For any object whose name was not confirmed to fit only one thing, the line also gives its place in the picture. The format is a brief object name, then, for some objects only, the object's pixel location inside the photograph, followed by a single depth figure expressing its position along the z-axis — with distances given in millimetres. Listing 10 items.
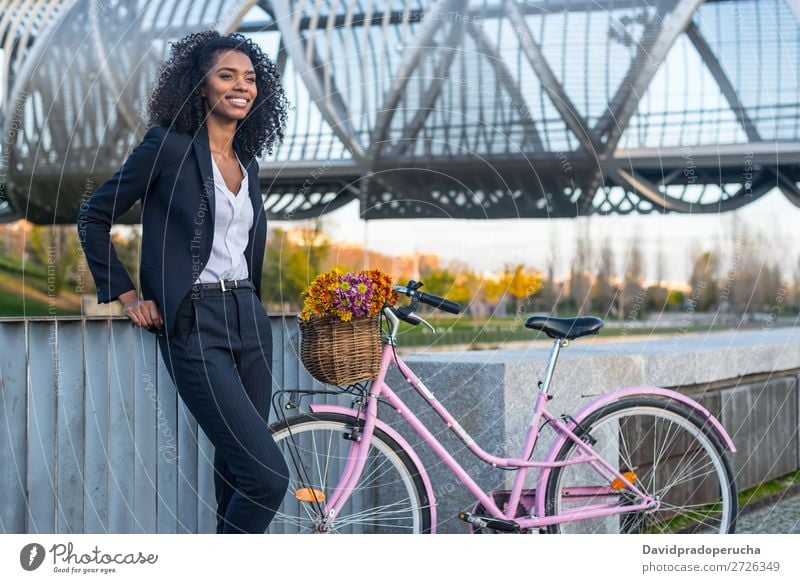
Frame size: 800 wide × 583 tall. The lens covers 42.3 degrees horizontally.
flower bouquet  2541
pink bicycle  2730
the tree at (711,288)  33938
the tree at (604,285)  31828
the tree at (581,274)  25794
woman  2426
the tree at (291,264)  30286
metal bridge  30406
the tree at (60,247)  28156
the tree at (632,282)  29047
